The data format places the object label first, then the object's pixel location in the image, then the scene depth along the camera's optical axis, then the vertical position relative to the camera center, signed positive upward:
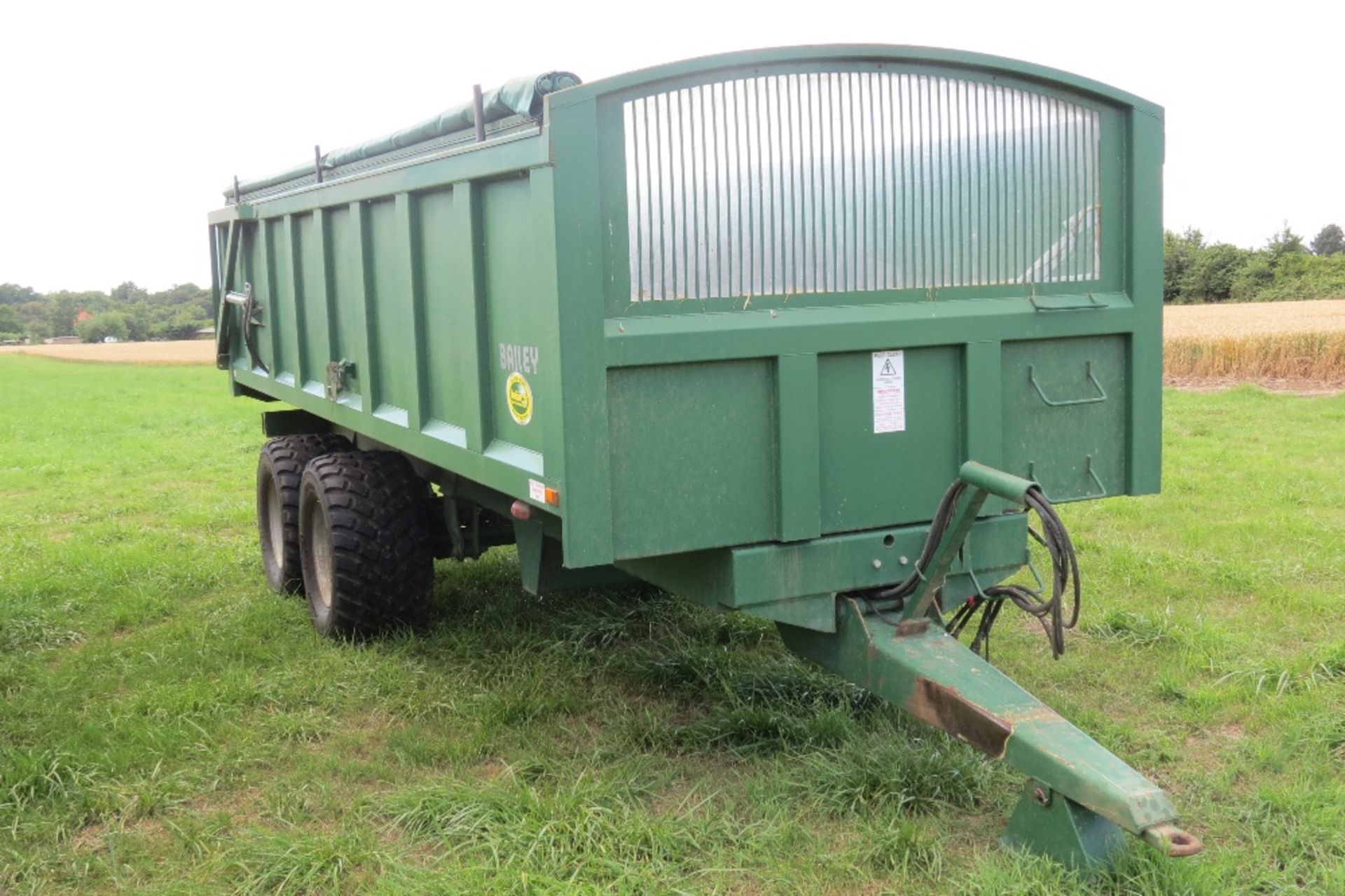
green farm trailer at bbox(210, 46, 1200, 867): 3.82 -0.10
